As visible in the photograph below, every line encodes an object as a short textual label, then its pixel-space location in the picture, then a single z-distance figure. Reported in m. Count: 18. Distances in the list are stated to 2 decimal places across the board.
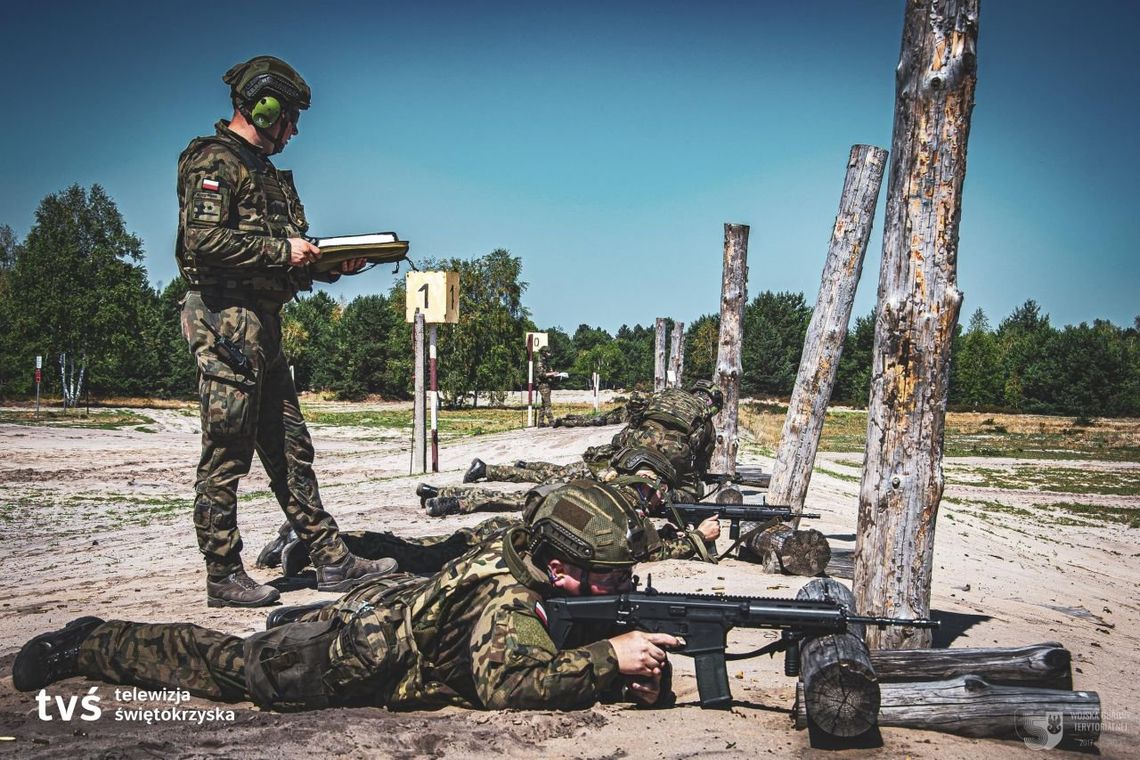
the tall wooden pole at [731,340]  11.48
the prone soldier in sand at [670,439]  9.13
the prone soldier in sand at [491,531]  6.80
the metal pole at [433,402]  14.40
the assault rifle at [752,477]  12.80
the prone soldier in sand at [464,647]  3.83
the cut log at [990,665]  4.26
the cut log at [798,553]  7.13
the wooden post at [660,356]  21.53
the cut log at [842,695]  3.77
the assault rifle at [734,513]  7.84
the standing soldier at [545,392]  26.78
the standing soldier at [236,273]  5.34
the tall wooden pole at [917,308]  4.68
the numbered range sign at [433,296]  14.56
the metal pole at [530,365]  26.31
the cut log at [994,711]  3.86
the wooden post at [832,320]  9.26
